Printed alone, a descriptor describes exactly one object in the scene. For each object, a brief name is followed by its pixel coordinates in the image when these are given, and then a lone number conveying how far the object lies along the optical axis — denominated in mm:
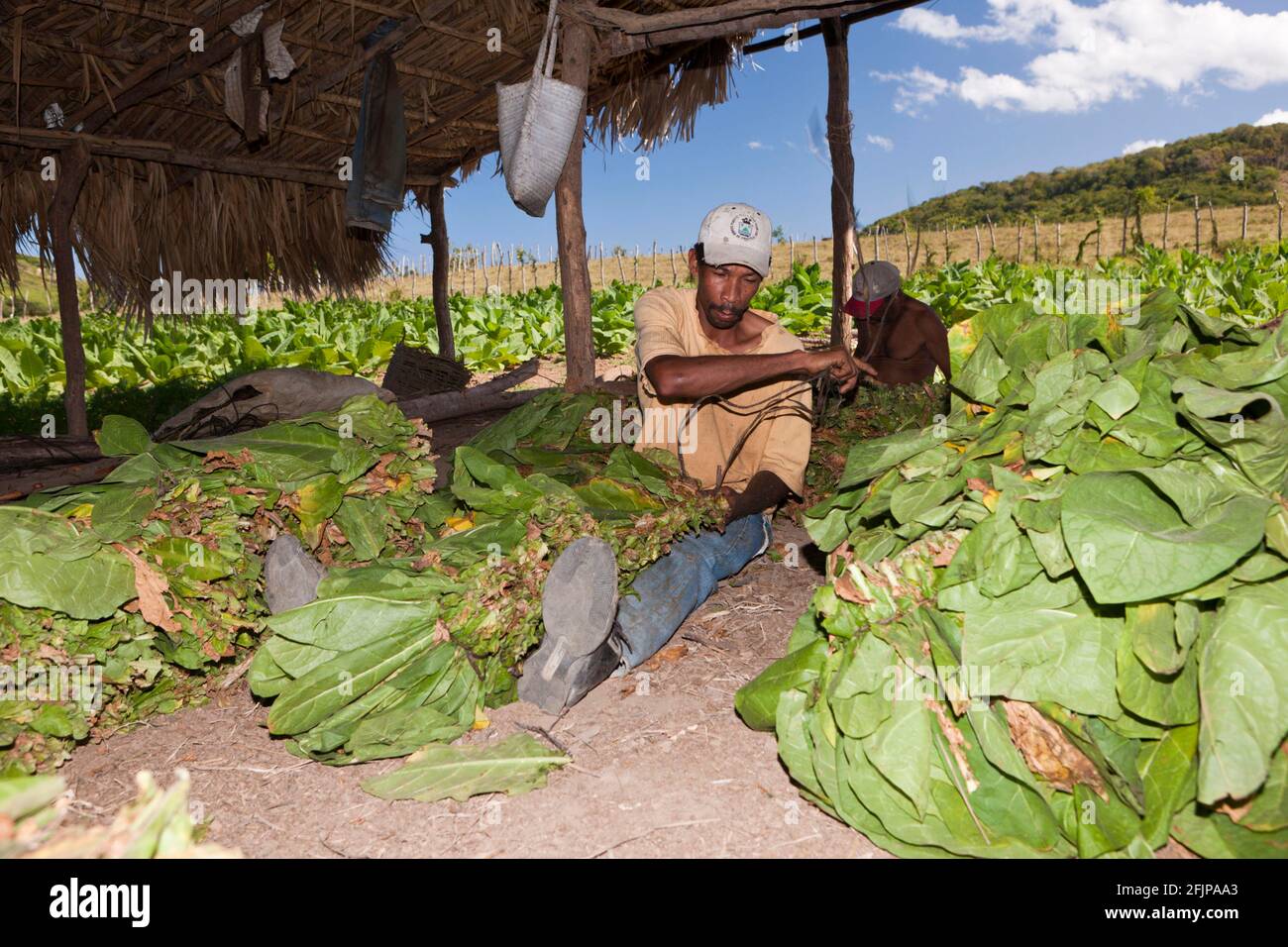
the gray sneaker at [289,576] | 2779
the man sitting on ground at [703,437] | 2699
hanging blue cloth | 6535
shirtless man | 5375
